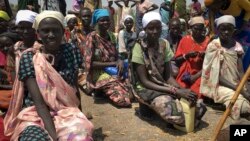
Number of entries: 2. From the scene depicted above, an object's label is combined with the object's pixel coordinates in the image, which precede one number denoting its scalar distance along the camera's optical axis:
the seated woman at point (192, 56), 6.08
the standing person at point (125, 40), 6.25
